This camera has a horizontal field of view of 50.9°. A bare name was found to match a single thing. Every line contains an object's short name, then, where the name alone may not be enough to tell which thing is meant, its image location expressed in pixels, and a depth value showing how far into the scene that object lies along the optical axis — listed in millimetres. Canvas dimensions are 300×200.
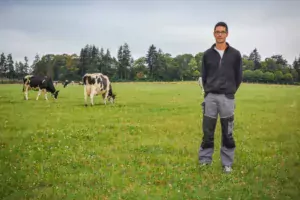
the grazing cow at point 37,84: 30734
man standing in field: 8211
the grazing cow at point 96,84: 25984
